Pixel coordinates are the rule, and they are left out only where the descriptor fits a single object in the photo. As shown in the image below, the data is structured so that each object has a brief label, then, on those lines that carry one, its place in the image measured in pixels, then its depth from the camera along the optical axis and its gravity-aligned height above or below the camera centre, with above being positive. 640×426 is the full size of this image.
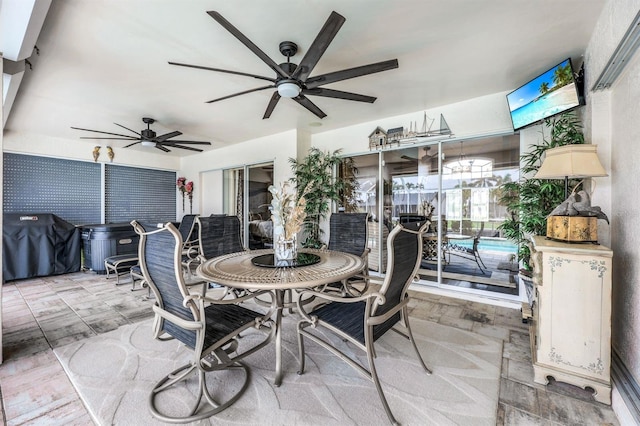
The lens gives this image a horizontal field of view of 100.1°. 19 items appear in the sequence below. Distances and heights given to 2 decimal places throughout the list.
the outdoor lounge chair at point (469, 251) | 4.48 -0.68
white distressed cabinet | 1.69 -0.68
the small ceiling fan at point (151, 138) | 4.38 +1.20
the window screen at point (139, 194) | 6.41 +0.41
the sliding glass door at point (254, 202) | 6.15 +0.22
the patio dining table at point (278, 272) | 1.66 -0.44
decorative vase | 2.27 -0.32
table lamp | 1.90 +0.30
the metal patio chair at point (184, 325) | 1.43 -0.72
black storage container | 5.02 -0.62
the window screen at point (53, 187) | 5.12 +0.47
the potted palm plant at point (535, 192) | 2.70 +0.22
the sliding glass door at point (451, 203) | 3.92 +0.14
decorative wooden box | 1.90 -0.12
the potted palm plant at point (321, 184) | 4.96 +0.51
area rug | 1.57 -1.19
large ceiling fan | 1.75 +1.16
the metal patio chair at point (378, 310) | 1.56 -0.65
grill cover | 4.48 -0.64
